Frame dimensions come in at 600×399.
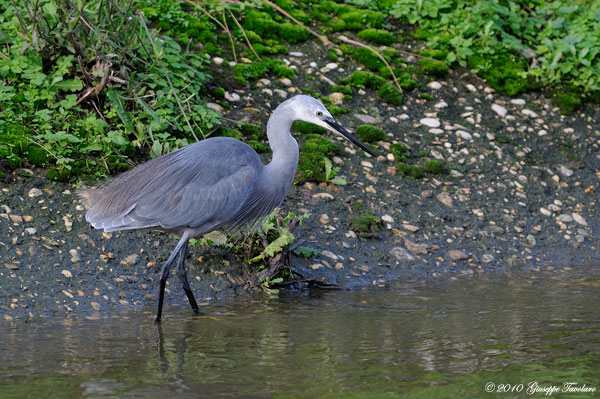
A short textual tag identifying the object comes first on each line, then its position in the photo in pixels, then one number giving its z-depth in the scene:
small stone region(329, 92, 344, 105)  17.63
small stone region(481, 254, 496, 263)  14.46
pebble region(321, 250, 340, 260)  13.64
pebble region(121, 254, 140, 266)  12.56
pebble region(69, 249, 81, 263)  12.30
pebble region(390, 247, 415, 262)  14.09
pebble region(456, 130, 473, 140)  17.42
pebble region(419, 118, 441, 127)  17.61
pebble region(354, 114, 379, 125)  17.25
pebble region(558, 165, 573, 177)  17.00
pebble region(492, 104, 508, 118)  18.30
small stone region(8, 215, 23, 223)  12.64
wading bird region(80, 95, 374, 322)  11.85
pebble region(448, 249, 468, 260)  14.39
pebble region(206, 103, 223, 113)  16.08
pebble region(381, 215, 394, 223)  14.83
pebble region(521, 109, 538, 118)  18.44
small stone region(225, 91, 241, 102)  16.73
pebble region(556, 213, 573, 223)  15.79
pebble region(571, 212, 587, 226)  15.80
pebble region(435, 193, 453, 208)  15.60
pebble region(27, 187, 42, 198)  13.18
